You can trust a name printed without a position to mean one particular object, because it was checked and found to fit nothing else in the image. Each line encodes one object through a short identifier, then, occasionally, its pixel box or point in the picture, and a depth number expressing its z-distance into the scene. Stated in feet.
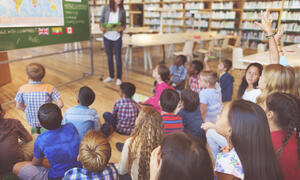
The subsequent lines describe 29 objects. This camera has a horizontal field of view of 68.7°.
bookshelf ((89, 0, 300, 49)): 22.76
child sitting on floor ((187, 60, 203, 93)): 10.06
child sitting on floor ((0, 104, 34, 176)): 4.66
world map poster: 8.65
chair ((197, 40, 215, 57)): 18.89
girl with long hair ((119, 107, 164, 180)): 4.09
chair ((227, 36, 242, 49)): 21.42
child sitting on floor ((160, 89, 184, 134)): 5.59
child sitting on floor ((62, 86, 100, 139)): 6.25
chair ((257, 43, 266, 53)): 15.17
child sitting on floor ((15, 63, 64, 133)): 6.68
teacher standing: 12.51
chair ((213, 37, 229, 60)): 20.21
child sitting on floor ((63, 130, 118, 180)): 3.54
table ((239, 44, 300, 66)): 8.91
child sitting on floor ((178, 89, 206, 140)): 6.11
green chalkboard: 8.84
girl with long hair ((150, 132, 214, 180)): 2.21
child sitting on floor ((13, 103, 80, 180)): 4.44
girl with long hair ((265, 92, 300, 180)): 3.29
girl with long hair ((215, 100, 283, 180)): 2.91
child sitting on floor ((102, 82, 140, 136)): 7.27
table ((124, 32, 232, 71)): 15.84
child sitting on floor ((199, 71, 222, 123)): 7.38
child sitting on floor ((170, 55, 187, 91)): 11.51
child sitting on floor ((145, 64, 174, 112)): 8.38
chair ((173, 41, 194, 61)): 17.36
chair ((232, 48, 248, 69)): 12.76
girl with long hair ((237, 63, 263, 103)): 7.78
